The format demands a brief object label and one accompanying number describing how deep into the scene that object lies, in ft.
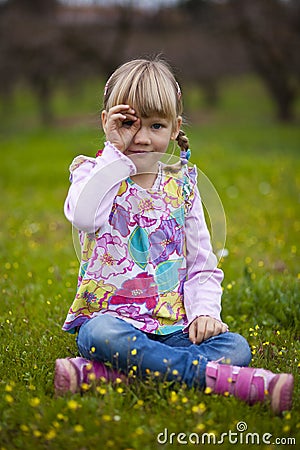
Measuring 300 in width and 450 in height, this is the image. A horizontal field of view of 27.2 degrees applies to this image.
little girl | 10.27
